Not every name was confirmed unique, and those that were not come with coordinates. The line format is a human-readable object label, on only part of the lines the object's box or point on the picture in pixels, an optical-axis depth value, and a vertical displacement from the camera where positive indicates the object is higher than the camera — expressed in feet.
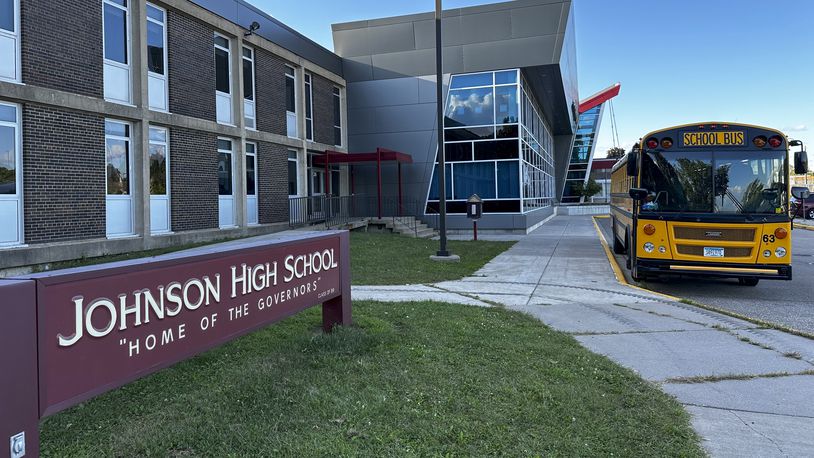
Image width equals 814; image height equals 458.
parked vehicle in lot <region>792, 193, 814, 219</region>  102.89 -0.25
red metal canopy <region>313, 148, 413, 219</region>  69.31 +7.52
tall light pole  42.55 +6.08
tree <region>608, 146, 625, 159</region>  297.22 +33.44
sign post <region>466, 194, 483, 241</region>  60.29 +0.50
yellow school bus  28.81 +0.39
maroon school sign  7.08 -1.74
